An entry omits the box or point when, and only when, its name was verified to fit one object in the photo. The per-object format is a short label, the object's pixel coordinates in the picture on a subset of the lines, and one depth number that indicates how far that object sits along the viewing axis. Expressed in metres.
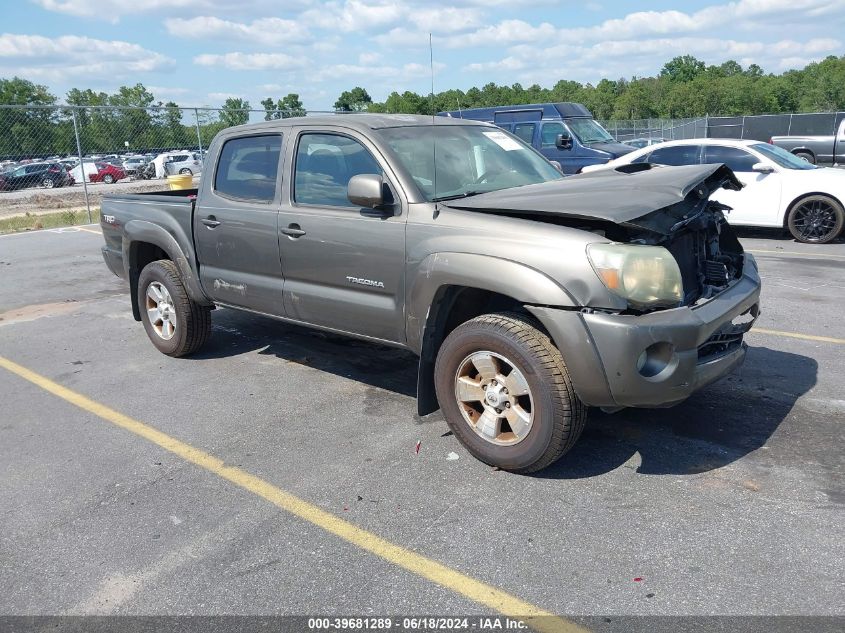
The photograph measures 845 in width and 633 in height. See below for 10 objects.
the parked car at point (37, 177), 24.41
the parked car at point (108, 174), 30.23
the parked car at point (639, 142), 22.88
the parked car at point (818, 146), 20.69
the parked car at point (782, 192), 10.29
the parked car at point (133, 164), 27.09
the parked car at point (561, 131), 15.09
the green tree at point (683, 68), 125.19
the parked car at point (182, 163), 24.36
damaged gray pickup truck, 3.37
